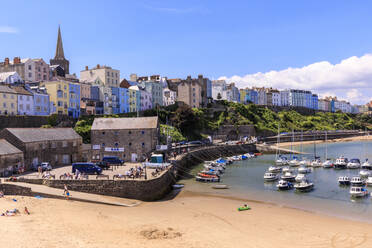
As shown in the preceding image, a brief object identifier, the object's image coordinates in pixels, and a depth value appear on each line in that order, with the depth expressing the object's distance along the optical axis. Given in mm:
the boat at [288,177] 44625
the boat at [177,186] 39894
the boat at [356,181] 40438
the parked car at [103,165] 40925
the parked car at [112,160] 44562
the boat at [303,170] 51650
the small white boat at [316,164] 58906
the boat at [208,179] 43969
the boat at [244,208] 29638
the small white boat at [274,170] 52656
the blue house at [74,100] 70938
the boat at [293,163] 61281
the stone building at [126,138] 47844
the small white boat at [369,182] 41466
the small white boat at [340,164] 56438
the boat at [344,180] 41594
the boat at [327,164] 57491
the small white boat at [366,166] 54094
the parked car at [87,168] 35500
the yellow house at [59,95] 67875
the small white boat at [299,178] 43338
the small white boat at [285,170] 51381
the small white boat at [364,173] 48281
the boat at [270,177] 45312
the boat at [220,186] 40188
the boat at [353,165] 56188
